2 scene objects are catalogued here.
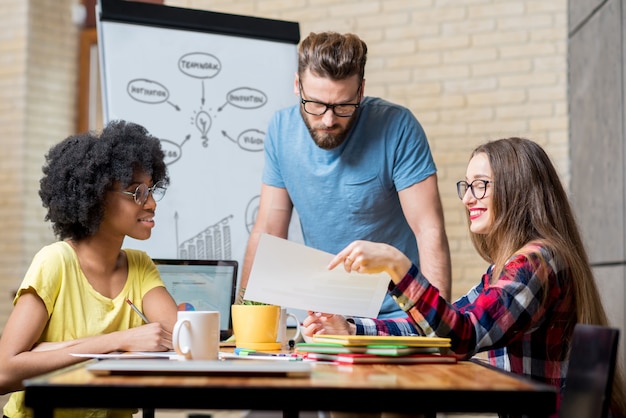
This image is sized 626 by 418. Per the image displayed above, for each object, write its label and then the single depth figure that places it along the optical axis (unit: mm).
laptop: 2230
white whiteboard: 3000
